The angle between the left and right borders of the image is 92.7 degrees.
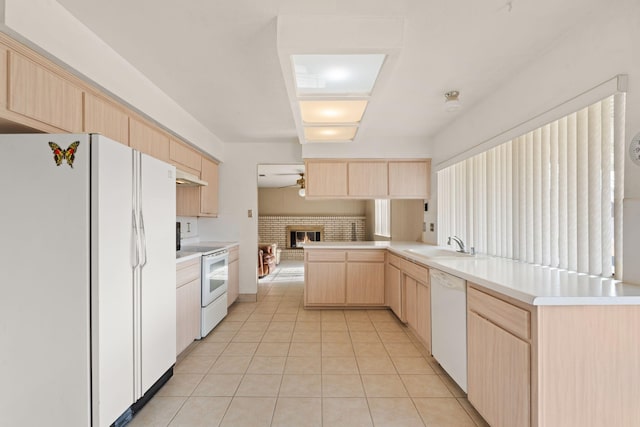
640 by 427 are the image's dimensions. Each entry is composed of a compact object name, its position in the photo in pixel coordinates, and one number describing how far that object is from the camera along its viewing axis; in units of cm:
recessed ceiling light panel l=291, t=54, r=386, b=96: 188
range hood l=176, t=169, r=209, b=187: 290
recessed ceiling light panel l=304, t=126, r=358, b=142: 318
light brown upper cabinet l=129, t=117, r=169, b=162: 242
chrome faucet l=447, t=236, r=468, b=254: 309
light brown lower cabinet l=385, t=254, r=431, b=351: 265
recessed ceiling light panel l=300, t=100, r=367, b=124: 252
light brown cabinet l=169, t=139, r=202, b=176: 313
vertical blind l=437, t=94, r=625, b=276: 163
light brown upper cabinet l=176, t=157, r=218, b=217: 383
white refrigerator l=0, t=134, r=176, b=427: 148
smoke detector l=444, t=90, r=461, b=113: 262
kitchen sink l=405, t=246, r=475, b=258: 299
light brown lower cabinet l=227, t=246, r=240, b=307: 402
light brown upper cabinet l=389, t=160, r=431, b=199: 423
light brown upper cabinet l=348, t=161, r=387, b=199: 423
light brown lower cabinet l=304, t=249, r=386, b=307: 398
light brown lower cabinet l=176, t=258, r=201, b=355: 263
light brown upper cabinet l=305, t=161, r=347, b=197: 425
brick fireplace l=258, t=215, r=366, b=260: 949
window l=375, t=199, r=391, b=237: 670
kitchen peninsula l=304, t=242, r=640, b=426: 129
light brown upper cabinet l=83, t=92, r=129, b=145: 193
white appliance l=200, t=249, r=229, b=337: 311
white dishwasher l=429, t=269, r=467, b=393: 197
